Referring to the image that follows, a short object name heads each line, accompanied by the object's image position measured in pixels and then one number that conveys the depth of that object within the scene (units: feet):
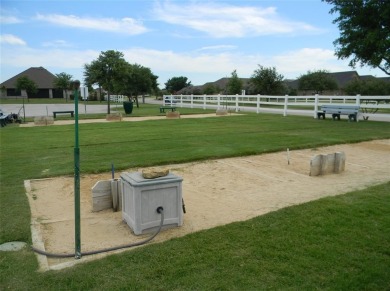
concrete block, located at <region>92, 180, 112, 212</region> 16.62
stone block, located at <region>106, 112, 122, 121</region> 63.93
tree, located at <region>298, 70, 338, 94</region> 178.09
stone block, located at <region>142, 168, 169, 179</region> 13.84
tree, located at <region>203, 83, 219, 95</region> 206.42
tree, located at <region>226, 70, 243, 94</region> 151.74
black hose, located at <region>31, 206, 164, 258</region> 11.97
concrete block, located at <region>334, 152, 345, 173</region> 23.49
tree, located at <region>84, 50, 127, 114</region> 77.00
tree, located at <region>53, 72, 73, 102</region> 192.34
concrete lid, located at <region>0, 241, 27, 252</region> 12.50
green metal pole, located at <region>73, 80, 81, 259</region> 11.37
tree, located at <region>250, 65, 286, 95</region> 125.59
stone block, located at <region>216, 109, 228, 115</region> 77.82
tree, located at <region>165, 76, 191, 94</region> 307.17
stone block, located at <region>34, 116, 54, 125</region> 57.41
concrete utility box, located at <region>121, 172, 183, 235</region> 13.60
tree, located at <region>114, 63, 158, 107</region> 129.90
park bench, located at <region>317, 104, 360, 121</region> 58.95
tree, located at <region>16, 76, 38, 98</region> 187.62
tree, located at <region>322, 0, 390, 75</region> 51.42
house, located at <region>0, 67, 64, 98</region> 213.66
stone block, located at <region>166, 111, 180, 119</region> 69.62
